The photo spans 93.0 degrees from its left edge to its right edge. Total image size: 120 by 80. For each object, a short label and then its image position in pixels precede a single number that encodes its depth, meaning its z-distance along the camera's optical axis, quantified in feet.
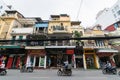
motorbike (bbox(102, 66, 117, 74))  17.52
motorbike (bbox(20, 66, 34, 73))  19.47
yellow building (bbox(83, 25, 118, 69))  26.48
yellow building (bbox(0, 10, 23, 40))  31.25
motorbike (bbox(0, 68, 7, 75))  16.46
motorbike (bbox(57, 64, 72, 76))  16.40
